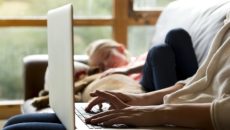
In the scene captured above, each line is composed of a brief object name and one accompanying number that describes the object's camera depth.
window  2.84
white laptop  1.06
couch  1.72
